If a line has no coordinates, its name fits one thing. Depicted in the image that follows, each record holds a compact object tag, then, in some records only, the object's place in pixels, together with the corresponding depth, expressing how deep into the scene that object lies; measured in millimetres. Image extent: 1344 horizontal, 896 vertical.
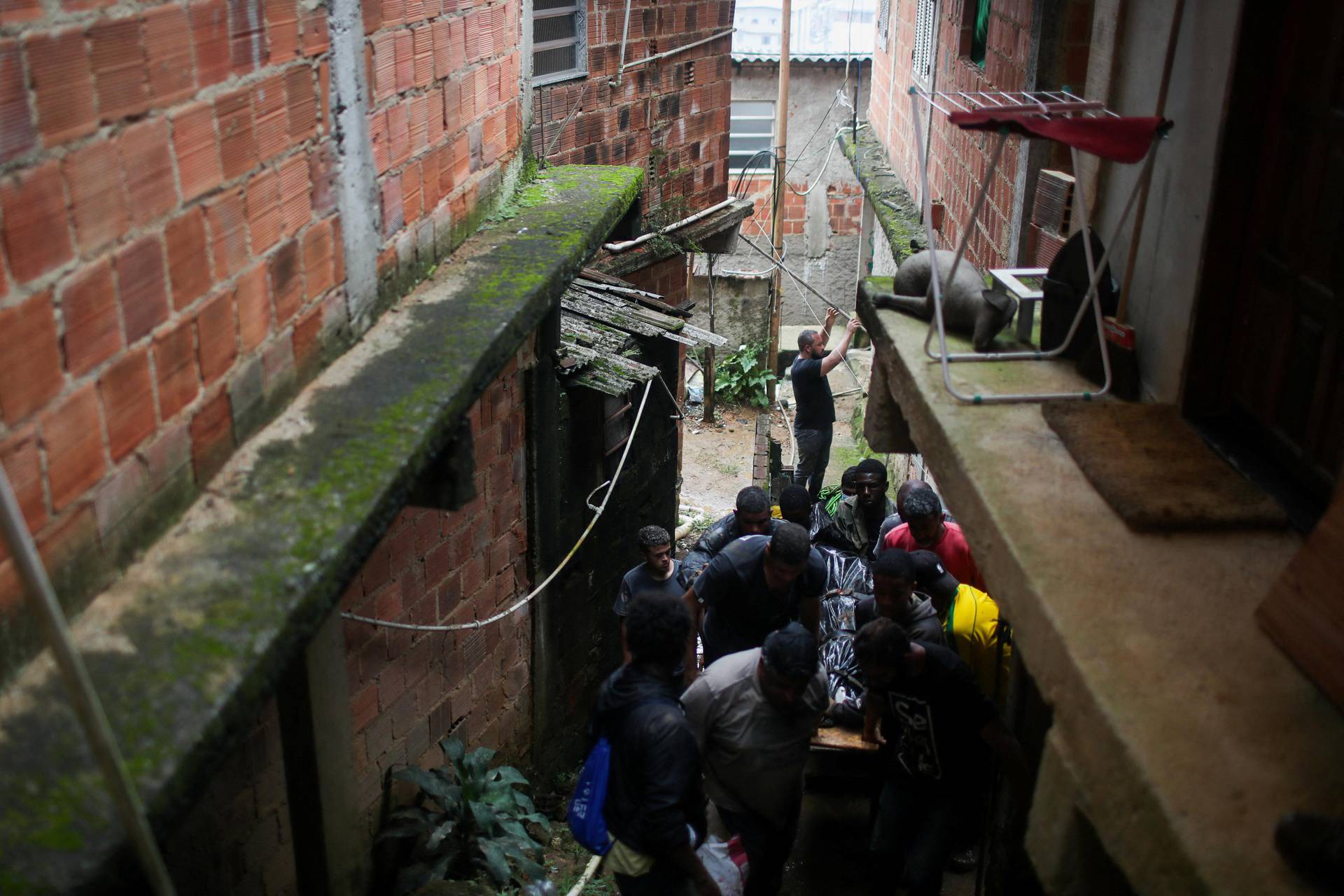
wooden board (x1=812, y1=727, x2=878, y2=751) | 5422
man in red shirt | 5762
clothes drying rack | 3463
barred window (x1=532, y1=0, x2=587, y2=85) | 7203
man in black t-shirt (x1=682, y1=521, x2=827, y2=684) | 5336
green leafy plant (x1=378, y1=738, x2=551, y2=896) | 4711
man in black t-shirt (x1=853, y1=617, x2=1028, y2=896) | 4383
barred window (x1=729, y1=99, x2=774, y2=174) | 19078
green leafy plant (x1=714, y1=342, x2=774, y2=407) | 15523
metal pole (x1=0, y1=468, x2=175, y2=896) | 1278
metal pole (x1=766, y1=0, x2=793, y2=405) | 13781
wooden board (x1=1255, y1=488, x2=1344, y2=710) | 2402
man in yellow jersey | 5180
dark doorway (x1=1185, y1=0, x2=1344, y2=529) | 3105
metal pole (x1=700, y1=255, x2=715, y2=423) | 13938
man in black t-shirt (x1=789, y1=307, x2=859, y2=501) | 9805
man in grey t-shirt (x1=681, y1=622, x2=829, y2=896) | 4262
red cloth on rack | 3451
